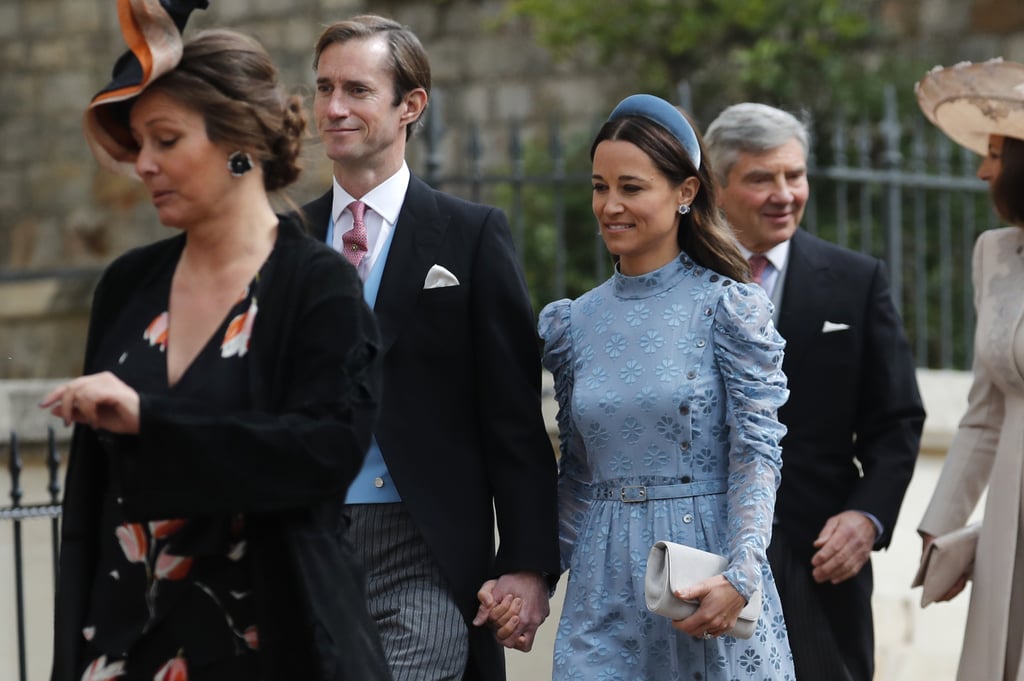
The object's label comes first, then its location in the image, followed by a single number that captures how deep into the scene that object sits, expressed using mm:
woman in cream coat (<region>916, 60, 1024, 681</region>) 9227
